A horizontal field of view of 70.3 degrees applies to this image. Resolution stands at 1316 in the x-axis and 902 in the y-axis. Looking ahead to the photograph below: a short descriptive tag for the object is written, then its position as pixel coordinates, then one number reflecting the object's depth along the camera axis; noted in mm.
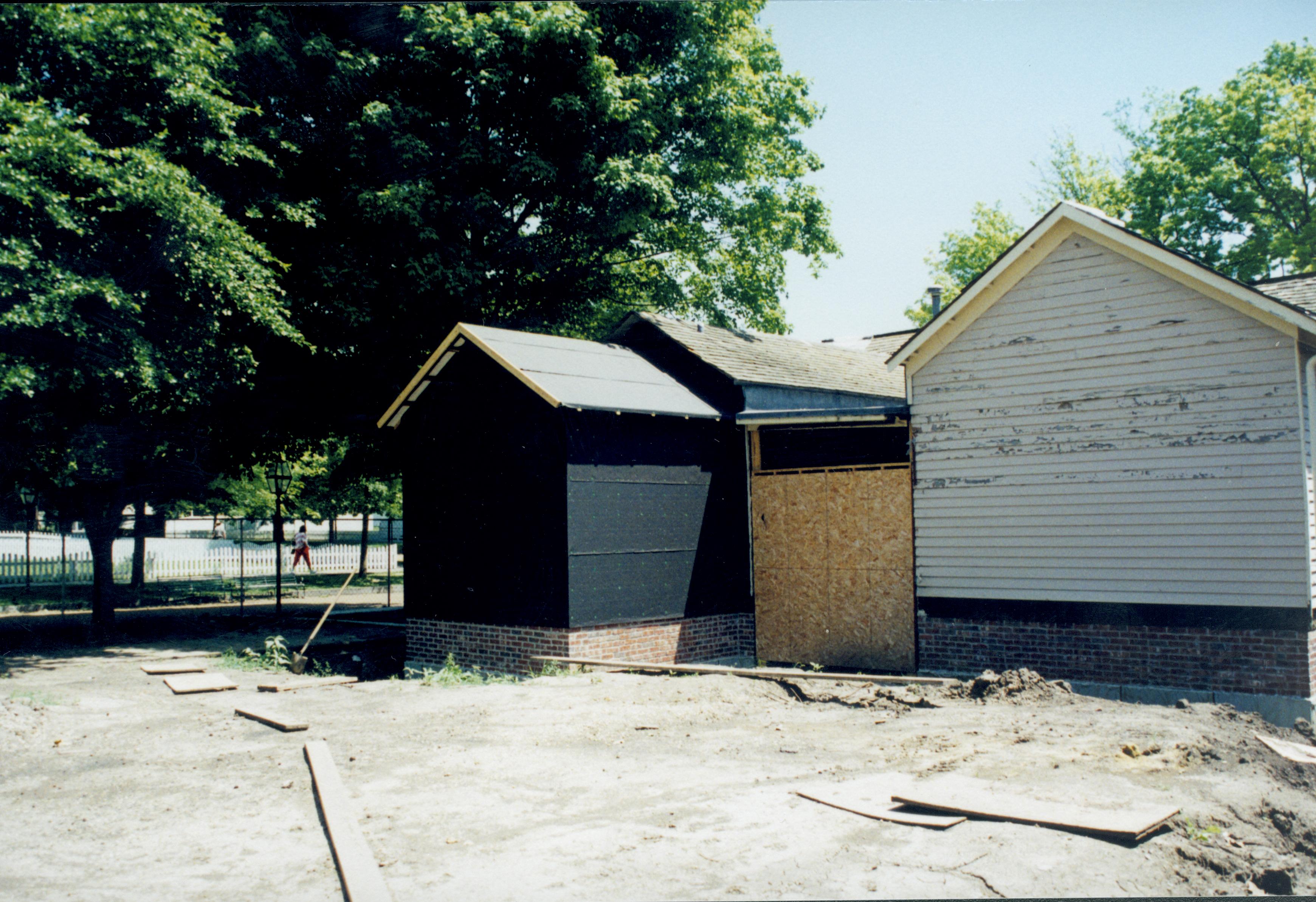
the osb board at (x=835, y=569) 13141
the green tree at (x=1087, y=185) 36438
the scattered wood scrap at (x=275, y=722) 9680
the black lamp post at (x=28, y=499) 21562
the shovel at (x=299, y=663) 14025
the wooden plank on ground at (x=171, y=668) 13828
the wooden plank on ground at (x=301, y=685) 12250
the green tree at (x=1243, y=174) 31375
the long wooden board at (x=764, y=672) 10930
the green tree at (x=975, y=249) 39250
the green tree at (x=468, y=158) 18266
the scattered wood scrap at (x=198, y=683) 12172
